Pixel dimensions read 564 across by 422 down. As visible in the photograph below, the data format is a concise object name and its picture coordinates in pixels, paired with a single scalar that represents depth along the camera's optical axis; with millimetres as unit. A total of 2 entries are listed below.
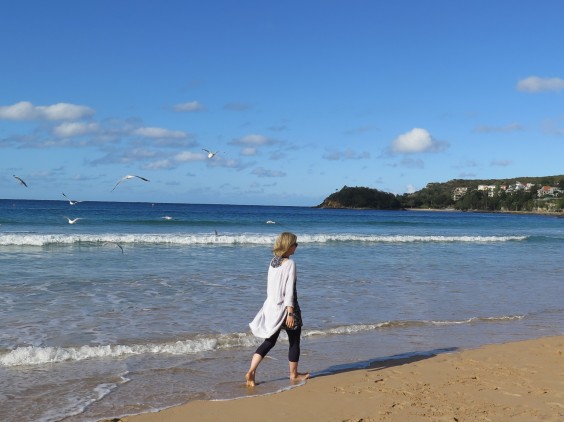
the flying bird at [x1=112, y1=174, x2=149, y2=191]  14207
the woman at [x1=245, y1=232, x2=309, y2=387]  5984
